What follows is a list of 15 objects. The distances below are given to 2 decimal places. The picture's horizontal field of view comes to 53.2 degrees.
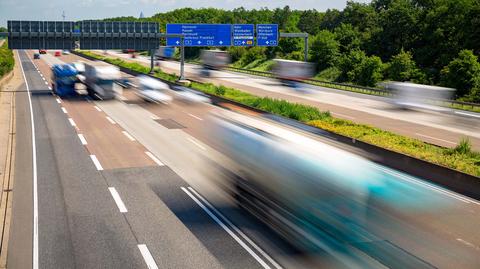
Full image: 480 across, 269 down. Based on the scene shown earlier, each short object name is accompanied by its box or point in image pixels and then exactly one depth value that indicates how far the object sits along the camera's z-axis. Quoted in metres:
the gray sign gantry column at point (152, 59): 71.18
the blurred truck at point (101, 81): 41.34
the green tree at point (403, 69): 57.77
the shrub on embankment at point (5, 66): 60.03
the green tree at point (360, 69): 60.88
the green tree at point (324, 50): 73.94
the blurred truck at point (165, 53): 118.30
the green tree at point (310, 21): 135.00
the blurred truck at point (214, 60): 88.61
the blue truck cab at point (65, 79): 44.12
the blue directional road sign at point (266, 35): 67.44
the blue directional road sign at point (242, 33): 65.44
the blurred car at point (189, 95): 43.16
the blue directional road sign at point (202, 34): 62.81
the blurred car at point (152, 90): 44.09
